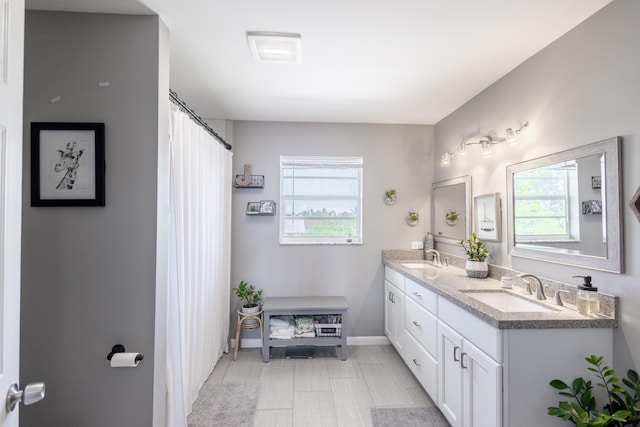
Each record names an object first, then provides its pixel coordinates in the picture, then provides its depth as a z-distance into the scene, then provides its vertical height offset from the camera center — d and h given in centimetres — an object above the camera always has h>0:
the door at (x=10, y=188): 85 +9
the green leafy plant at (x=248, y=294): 310 -82
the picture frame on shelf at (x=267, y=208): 329 +12
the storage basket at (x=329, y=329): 304 -115
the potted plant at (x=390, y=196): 342 +26
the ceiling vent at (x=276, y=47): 177 +109
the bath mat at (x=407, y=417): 208 -145
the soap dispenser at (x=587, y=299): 151 -42
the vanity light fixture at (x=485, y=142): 209 +62
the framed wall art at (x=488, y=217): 235 +1
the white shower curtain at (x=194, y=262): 183 -35
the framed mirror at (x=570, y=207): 148 +7
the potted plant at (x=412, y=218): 343 +1
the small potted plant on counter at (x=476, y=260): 240 -34
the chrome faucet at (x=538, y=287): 181 -43
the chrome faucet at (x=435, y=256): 316 -41
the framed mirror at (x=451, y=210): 282 +9
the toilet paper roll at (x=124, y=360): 144 -70
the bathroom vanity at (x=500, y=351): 145 -72
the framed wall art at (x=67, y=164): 147 +27
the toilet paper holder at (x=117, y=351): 147 -67
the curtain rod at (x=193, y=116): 188 +77
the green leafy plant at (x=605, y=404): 126 -84
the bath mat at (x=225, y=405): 211 -145
